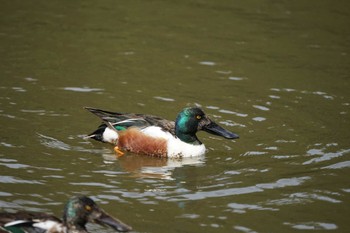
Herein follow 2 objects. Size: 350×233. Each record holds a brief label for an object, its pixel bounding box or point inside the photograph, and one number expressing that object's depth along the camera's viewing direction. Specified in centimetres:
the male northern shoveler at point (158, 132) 2134
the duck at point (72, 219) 1428
